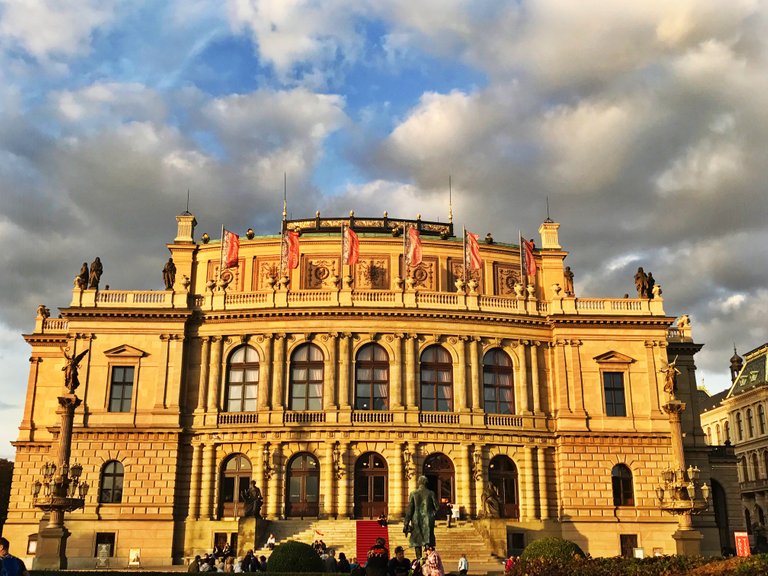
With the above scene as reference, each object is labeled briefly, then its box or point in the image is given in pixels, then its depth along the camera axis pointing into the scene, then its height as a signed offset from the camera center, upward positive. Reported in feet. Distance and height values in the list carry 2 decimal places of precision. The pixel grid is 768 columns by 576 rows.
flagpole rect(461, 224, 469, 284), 176.35 +56.27
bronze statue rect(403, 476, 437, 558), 80.84 -0.10
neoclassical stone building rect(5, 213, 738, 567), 158.10 +20.23
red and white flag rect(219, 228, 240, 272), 176.14 +56.91
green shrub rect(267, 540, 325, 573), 90.12 -4.65
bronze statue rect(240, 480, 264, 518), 142.51 +2.62
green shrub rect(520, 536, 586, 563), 90.53 -3.70
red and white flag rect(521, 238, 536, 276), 184.75 +57.41
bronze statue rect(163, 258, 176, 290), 174.29 +51.13
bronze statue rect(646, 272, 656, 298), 178.91 +49.43
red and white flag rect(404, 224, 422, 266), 174.70 +56.37
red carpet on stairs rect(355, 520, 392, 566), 141.49 -3.00
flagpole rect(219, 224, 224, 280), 175.83 +56.34
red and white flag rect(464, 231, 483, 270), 176.24 +55.56
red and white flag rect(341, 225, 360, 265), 172.54 +56.30
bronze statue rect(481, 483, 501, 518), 151.33 +2.39
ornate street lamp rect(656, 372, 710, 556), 121.08 +3.43
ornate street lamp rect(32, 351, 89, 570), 114.32 +3.59
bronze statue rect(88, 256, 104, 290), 172.04 +50.33
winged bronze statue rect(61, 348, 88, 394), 128.36 +22.18
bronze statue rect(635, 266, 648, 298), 178.50 +49.72
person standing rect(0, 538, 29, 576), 47.47 -2.61
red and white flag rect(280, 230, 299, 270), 176.04 +56.36
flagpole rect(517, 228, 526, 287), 183.11 +57.05
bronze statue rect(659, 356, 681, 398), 132.57 +21.59
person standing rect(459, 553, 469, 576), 115.28 -7.04
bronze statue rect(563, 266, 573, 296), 194.29 +55.80
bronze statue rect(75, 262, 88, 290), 170.81 +48.98
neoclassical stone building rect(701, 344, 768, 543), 267.18 +29.78
